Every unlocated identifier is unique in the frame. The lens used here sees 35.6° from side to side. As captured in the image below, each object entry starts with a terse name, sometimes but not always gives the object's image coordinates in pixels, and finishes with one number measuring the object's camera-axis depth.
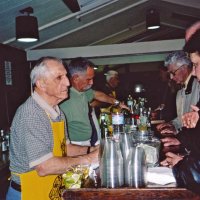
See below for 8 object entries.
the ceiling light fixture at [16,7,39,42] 4.26
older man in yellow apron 1.86
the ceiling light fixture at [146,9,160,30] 7.72
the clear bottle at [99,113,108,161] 3.73
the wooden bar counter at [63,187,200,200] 1.33
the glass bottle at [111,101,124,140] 2.54
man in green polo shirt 3.47
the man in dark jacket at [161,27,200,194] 1.27
